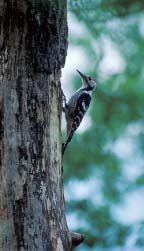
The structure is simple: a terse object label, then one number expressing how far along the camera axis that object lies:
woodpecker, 10.50
